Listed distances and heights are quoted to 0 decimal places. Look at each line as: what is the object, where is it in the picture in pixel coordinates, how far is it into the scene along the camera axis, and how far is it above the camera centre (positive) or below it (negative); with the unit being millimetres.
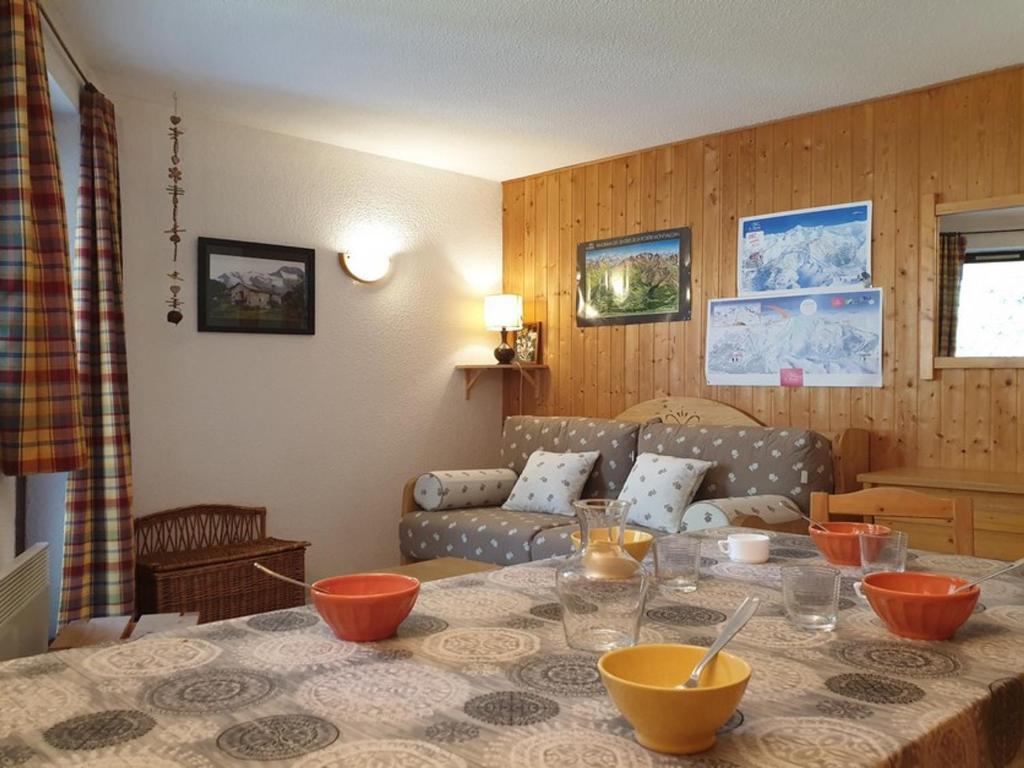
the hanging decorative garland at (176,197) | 3764 +785
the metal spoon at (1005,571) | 1212 -327
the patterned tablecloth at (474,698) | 807 -376
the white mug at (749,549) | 1649 -357
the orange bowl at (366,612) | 1129 -339
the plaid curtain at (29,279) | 2104 +225
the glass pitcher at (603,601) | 1101 -312
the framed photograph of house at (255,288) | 3943 +399
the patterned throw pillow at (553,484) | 4066 -576
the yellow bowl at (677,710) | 784 -328
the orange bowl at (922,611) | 1136 -334
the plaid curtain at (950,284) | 3404 +367
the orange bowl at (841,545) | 1603 -341
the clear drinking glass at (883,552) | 1488 -328
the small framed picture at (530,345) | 5043 +150
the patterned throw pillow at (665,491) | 3582 -535
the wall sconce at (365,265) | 4441 +562
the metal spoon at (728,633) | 901 -298
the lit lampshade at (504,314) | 4914 +332
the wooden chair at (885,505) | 2029 -337
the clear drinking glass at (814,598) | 1206 -333
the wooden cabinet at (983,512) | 2887 -496
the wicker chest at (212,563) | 3369 -831
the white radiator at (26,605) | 2004 -625
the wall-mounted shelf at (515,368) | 4984 -22
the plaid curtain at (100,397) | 3137 -117
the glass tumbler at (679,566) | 1449 -349
